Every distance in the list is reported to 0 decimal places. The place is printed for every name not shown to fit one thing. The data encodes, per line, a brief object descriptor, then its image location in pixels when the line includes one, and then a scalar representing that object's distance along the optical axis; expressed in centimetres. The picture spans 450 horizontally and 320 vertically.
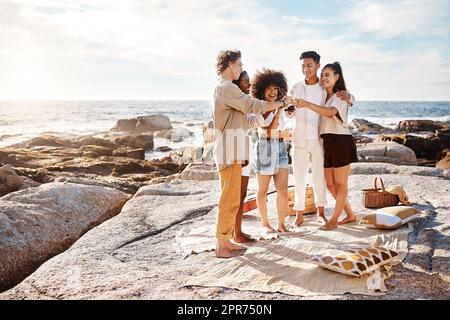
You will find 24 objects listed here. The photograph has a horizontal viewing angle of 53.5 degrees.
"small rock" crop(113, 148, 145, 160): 1623
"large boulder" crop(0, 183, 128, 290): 497
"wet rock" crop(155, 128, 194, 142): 2778
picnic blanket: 376
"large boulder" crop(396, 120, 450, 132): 2975
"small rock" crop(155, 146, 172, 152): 2152
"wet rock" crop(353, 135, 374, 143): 2147
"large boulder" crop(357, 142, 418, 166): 1282
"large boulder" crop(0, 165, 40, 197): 856
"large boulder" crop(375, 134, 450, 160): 1762
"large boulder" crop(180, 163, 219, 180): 989
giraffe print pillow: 388
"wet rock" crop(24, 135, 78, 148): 1922
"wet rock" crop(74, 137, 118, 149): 1908
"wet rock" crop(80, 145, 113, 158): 1570
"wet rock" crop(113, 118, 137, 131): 3328
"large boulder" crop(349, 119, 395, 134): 3178
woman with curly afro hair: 533
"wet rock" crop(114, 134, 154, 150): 2039
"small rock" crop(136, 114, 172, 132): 3344
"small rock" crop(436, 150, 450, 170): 1195
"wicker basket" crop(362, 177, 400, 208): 635
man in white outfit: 556
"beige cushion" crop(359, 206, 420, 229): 524
